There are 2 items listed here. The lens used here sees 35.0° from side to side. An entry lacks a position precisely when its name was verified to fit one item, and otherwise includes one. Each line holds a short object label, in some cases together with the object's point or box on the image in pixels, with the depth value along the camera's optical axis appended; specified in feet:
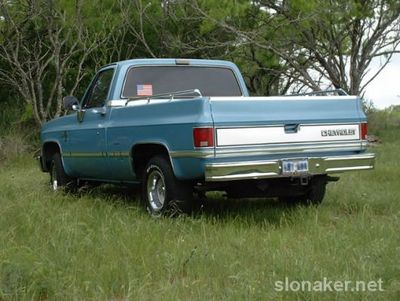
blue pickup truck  20.34
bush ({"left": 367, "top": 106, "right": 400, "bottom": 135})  77.36
